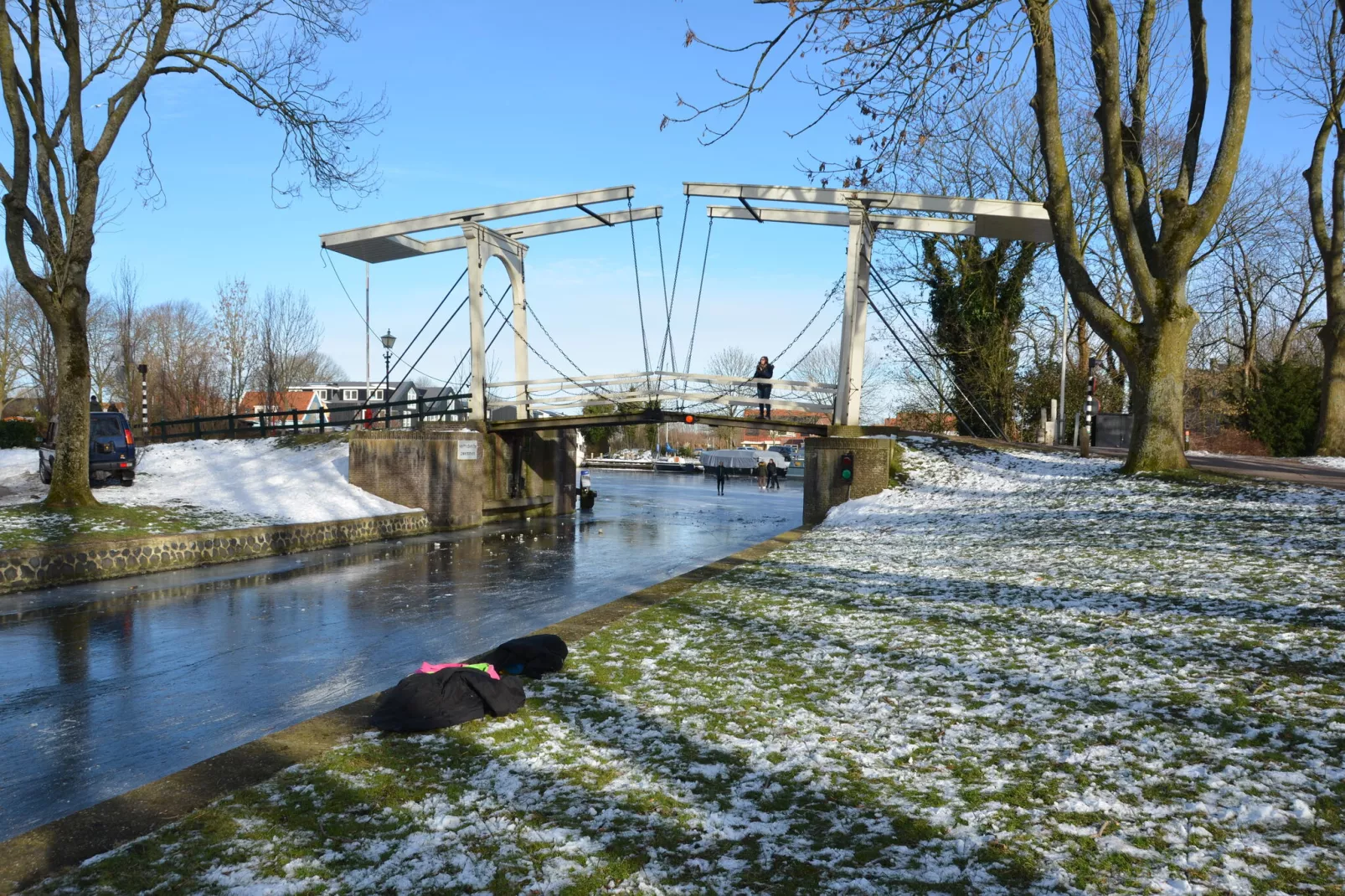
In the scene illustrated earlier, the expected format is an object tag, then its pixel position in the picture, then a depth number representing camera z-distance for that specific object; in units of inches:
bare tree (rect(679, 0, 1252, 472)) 584.1
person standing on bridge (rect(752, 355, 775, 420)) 868.0
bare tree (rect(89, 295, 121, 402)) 2286.5
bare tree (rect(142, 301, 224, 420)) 2196.1
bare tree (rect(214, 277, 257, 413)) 2095.2
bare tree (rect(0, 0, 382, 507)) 596.4
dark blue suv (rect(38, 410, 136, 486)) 877.2
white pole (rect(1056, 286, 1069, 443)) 1295.5
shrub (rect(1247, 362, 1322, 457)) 1309.1
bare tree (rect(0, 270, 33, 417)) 2137.1
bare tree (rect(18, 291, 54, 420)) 1797.5
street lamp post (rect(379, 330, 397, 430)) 1025.6
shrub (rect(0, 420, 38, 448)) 1393.9
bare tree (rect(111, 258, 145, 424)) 1943.9
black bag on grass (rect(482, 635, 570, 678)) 254.1
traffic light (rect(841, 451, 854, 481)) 764.6
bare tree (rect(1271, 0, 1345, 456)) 874.1
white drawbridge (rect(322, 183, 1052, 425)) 761.0
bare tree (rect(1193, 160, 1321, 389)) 1585.9
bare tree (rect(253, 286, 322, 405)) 1977.1
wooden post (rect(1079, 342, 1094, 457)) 808.3
